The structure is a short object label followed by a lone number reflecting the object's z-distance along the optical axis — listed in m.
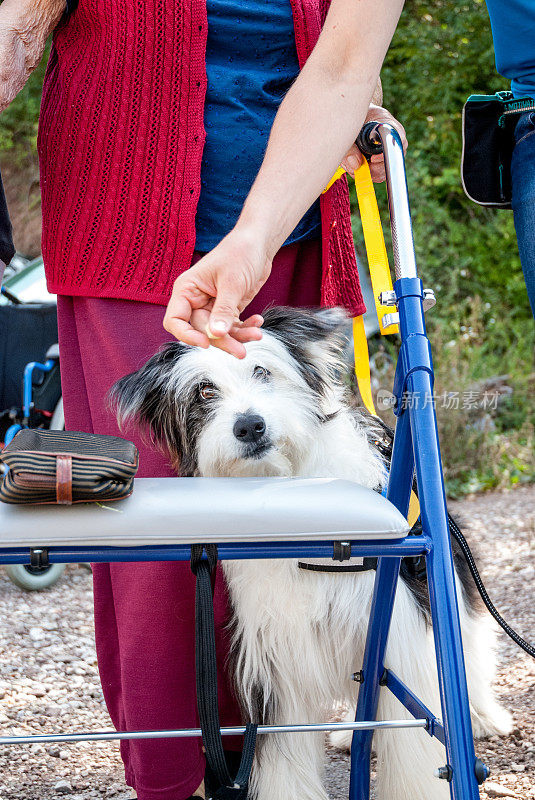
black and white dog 1.95
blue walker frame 1.62
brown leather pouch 1.61
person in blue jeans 1.95
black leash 1.92
